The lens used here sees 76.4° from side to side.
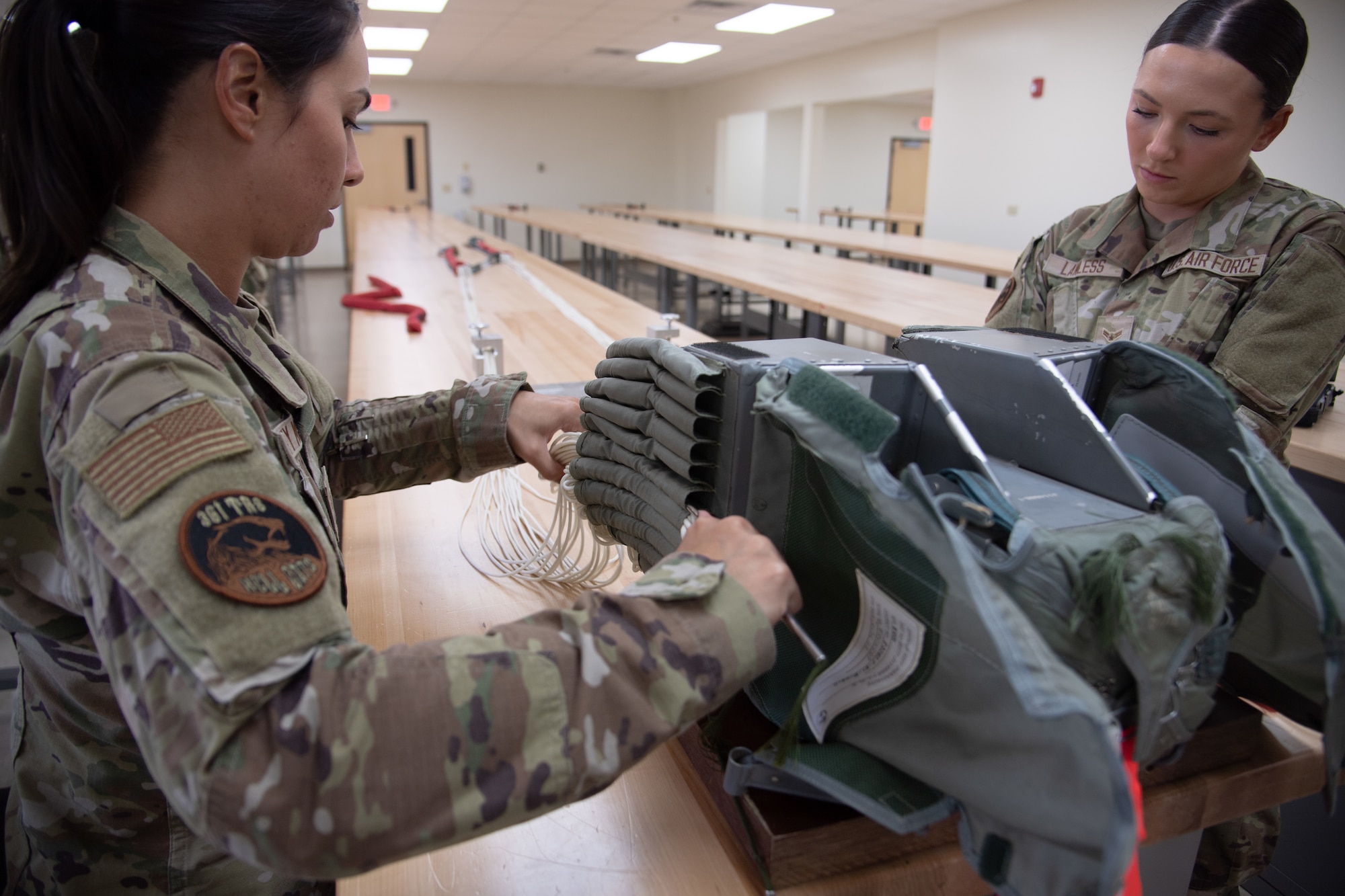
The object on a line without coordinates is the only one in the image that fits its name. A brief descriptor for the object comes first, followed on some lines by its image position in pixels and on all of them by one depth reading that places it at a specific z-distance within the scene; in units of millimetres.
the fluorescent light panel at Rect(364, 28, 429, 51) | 8523
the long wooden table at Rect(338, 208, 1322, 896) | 680
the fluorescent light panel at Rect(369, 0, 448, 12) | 7207
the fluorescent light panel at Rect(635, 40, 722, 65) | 9508
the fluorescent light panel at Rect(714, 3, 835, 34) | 7391
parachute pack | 522
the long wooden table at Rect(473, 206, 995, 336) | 3045
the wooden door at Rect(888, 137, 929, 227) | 12781
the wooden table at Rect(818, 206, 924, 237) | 9141
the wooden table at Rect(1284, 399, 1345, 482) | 1633
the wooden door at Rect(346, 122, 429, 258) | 12523
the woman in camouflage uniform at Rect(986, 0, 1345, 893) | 1204
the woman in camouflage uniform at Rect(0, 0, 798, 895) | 519
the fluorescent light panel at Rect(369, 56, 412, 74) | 10625
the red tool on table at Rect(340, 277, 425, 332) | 2695
